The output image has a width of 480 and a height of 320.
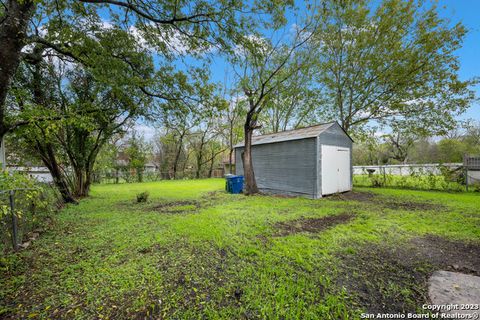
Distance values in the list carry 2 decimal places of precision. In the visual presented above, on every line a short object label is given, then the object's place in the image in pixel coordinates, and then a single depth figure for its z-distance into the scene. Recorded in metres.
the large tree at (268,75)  8.23
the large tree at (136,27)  4.12
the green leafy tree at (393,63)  9.41
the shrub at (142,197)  7.29
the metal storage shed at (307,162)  7.95
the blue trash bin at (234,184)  9.64
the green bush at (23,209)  2.48
